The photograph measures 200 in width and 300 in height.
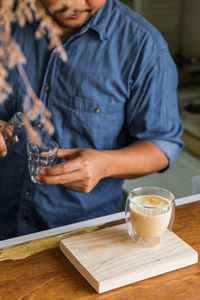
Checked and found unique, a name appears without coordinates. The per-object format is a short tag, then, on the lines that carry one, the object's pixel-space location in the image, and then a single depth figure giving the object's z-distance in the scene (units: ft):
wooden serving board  3.99
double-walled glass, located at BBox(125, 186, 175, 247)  4.31
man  5.89
